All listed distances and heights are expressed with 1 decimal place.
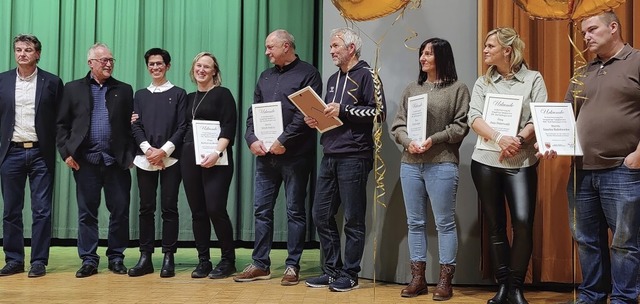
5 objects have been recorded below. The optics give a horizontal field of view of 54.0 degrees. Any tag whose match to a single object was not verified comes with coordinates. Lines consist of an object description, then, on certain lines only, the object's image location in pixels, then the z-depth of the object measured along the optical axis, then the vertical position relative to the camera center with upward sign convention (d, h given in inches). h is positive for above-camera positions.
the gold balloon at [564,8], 120.0 +30.8
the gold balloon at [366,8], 130.2 +32.4
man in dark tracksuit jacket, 154.3 +0.4
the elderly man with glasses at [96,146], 177.8 +3.8
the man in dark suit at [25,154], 176.1 +1.2
